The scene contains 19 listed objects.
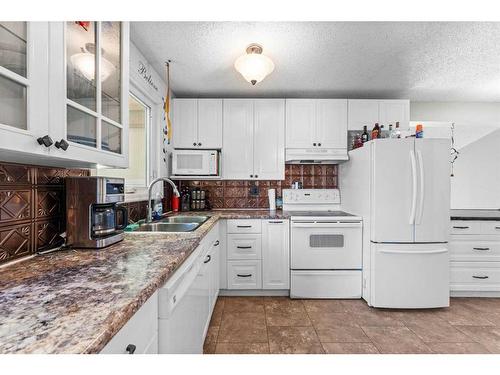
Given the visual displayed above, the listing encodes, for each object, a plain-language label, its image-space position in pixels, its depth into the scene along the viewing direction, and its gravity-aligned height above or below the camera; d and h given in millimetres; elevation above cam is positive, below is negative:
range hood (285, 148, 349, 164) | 3107 +383
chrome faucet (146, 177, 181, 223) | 2004 -170
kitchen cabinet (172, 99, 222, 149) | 3143 +756
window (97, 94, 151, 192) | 2512 +404
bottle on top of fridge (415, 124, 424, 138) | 2606 +543
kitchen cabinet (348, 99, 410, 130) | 3119 +892
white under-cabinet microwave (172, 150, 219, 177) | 3043 +263
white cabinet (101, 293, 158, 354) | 663 -434
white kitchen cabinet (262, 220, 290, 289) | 2793 -744
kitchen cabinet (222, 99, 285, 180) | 3152 +568
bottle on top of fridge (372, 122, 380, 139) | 2797 +586
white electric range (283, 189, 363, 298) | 2711 -742
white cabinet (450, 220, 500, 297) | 2770 -700
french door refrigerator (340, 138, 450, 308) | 2432 -331
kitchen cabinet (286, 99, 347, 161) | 3123 +699
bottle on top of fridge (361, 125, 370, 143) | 2964 +576
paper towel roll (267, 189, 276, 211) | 3334 -180
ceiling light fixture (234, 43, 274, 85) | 2094 +998
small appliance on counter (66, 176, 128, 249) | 1285 -134
